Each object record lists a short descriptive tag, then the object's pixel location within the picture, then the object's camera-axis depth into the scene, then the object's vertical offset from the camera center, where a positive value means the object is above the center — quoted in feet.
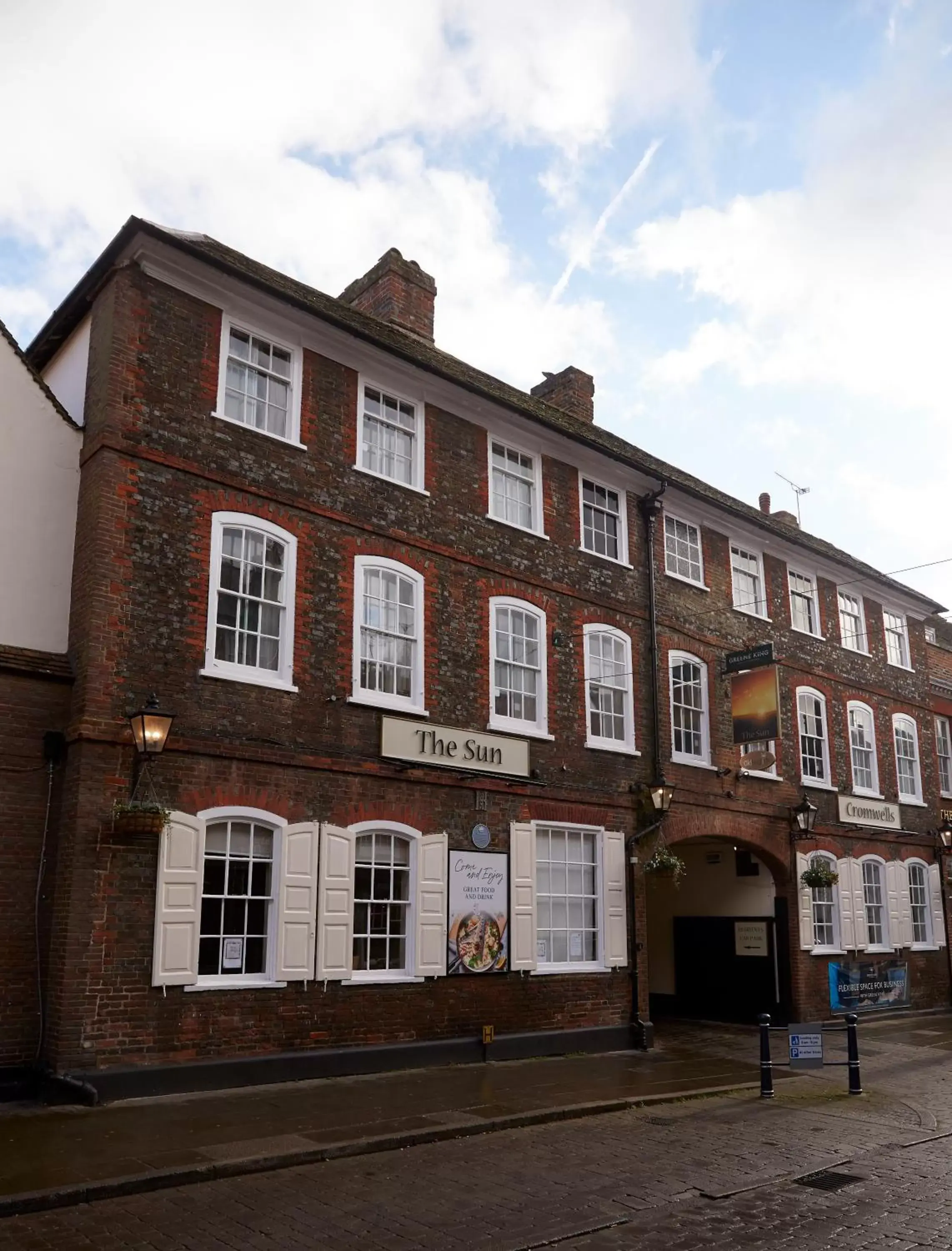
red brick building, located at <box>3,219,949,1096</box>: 37.01 +8.73
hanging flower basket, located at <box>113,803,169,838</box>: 35.24 +2.85
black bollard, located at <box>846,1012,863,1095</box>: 39.60 -5.32
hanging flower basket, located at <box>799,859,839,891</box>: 62.90 +1.80
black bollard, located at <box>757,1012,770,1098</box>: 38.06 -5.43
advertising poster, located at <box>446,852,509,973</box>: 45.39 -0.22
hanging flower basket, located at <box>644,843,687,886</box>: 52.85 +2.06
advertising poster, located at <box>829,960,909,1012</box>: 65.31 -4.70
